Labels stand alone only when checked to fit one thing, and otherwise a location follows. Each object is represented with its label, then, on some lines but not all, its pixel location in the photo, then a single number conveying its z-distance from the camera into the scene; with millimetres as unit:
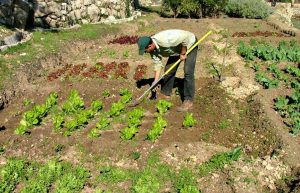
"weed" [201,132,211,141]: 5994
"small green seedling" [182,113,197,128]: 6193
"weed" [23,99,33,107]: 7238
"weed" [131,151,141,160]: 5463
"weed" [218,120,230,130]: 6329
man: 6102
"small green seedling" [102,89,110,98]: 7471
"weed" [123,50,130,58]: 9710
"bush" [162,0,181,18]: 15236
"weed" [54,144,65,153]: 5692
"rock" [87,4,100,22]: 13381
